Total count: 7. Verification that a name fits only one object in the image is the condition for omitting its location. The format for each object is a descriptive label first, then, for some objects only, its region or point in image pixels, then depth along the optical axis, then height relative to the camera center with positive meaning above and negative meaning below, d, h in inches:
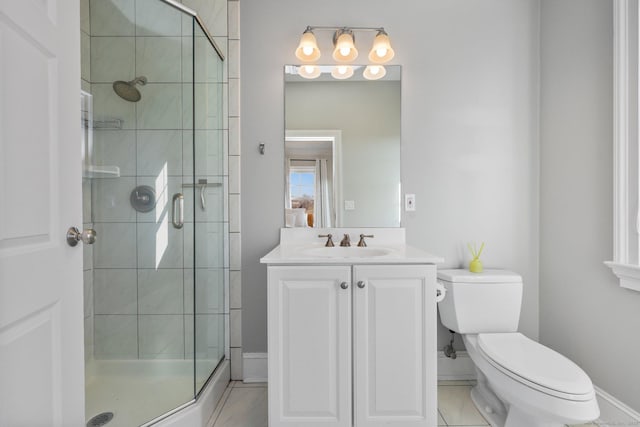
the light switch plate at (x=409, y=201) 76.8 +1.6
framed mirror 76.4 +14.2
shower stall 58.2 +0.9
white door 27.4 -0.6
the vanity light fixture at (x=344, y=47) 71.2 +35.2
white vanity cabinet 52.9 -21.5
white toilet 45.9 -24.7
